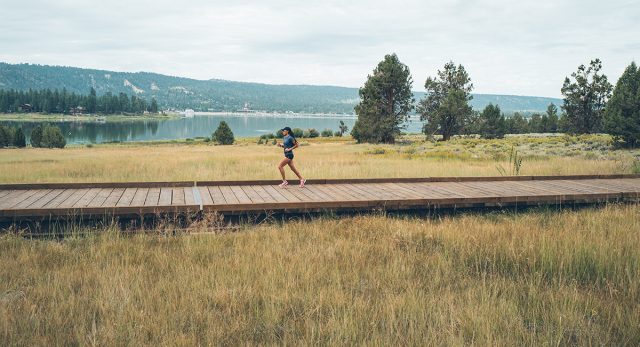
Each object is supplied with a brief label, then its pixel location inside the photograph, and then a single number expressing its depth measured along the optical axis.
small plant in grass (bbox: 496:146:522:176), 15.79
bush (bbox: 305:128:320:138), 108.12
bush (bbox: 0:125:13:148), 78.50
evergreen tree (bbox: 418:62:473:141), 57.56
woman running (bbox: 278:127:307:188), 10.59
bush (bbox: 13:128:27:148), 79.56
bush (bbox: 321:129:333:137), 113.93
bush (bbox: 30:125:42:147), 82.15
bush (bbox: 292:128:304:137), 103.99
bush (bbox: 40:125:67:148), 76.25
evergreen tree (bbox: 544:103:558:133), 111.88
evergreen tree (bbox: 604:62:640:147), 33.16
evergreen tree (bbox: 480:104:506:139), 84.69
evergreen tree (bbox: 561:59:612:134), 65.06
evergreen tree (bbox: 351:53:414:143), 47.47
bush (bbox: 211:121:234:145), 76.62
